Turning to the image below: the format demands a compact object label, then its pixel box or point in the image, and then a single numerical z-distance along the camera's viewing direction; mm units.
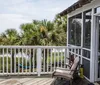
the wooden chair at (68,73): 3195
